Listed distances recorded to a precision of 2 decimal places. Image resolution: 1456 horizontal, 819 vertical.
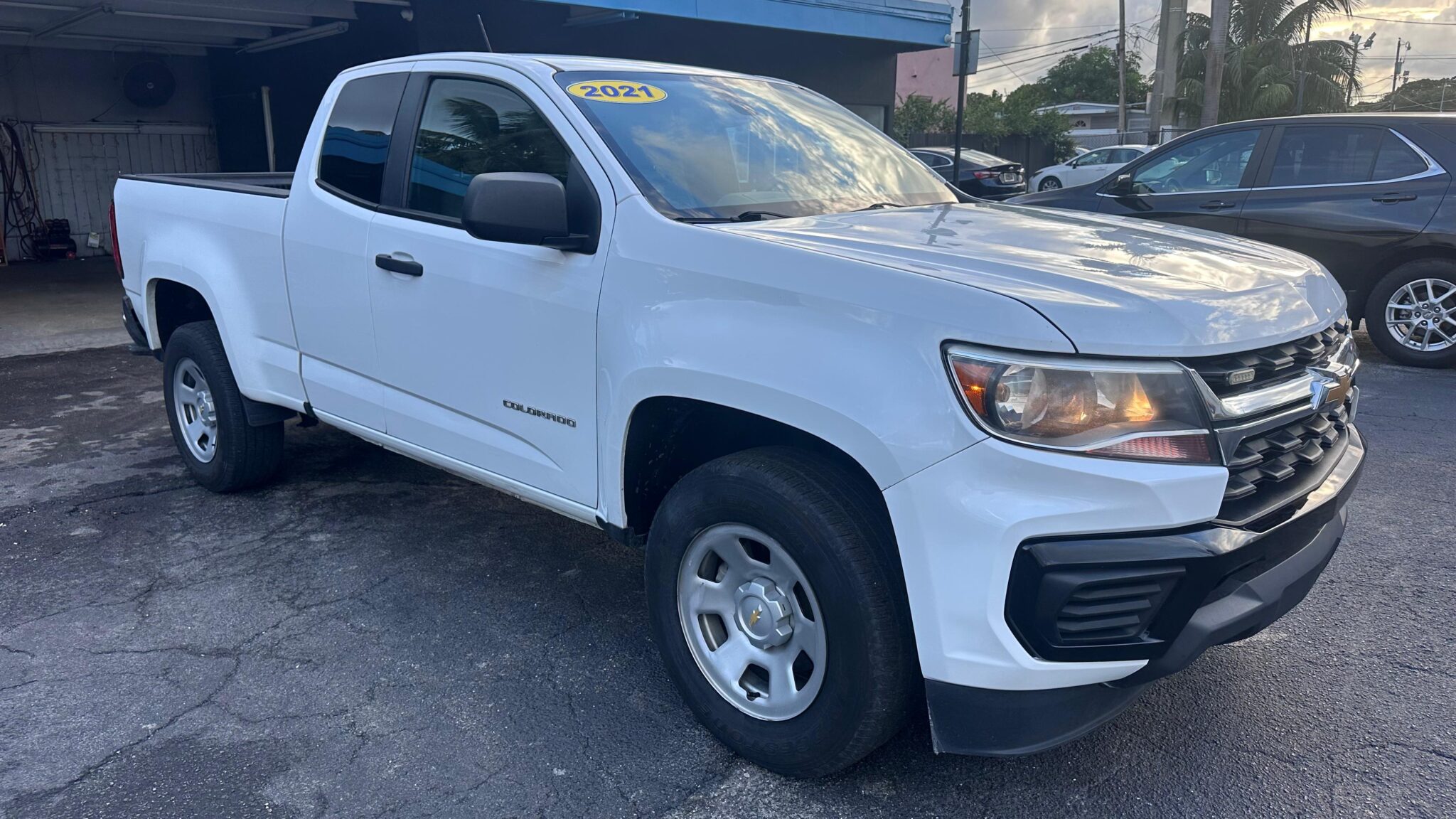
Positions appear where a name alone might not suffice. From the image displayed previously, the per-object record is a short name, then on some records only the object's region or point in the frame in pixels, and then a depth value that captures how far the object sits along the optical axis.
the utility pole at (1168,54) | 22.19
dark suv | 7.26
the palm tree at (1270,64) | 32.16
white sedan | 25.00
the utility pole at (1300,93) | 30.97
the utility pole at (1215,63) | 20.33
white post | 14.78
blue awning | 11.89
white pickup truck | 2.29
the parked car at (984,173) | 18.36
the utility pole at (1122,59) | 37.03
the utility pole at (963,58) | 12.75
